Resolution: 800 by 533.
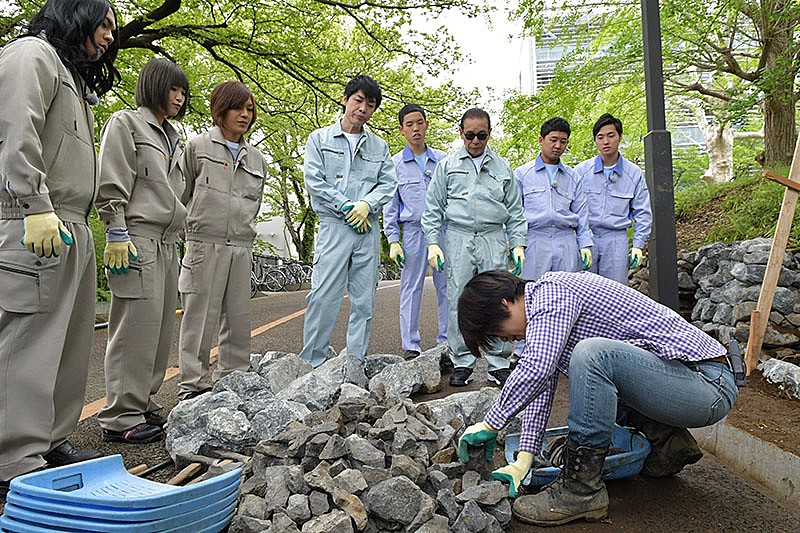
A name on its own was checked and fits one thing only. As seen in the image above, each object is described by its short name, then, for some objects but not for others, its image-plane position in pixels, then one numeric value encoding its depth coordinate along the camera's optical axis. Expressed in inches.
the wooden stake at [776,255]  150.9
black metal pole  164.1
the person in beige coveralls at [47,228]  93.1
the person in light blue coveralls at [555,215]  186.9
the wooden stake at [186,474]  98.3
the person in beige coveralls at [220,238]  146.4
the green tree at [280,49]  371.9
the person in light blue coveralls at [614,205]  193.5
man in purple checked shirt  86.9
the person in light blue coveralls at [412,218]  207.8
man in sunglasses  166.7
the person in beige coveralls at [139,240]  121.1
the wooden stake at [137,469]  102.0
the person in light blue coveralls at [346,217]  162.1
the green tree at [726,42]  214.1
